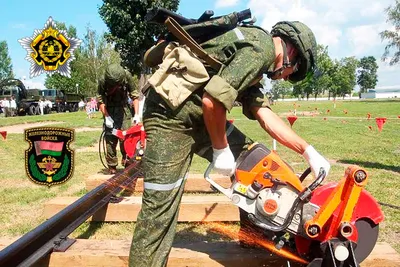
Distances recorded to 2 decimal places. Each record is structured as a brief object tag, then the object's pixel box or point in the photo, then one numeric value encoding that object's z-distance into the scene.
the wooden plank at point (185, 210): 4.28
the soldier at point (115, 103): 6.15
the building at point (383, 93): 129.02
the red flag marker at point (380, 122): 12.02
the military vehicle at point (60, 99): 40.47
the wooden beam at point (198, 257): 2.70
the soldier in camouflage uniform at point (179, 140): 2.37
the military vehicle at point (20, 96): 33.97
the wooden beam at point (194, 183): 5.18
